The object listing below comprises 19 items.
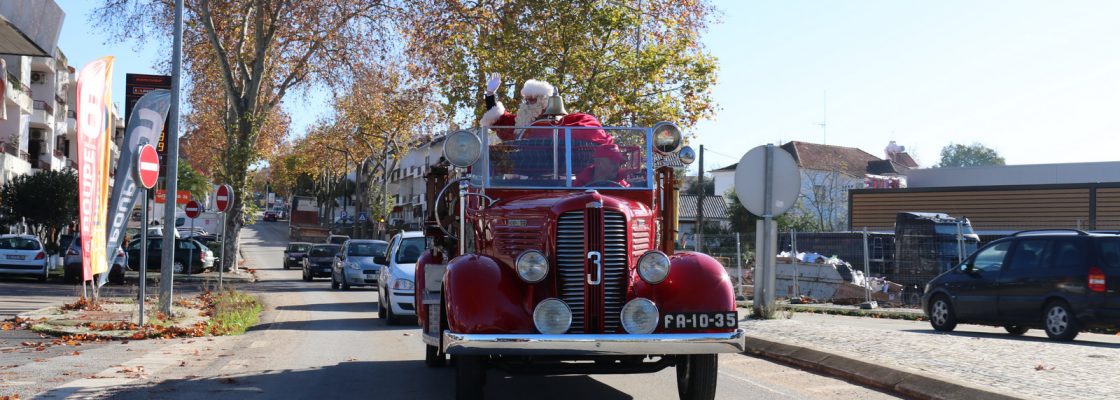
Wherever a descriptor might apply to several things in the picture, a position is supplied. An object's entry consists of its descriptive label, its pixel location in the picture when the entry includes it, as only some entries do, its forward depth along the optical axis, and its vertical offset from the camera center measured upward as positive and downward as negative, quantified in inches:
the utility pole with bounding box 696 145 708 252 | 1733.5 +22.9
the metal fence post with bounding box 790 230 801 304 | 1076.5 -58.2
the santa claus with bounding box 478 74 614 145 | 364.5 +37.1
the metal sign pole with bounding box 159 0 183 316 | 663.8 +28.2
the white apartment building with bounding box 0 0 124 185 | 1914.4 +198.7
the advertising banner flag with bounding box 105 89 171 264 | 668.1 +48.3
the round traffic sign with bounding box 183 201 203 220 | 1087.6 +11.8
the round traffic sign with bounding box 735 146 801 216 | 592.4 +24.2
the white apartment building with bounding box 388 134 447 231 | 4190.5 +170.4
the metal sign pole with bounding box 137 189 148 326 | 602.3 -17.7
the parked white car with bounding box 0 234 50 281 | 1211.9 -41.0
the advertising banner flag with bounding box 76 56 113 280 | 656.4 +37.2
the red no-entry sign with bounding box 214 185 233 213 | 984.3 +20.1
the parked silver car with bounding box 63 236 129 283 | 1178.0 -48.0
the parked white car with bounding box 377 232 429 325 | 666.2 -35.9
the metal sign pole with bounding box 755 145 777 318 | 594.9 -7.3
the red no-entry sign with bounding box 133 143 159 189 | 593.2 +29.9
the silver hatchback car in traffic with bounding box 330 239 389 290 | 1106.7 -41.7
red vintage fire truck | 287.9 -19.2
